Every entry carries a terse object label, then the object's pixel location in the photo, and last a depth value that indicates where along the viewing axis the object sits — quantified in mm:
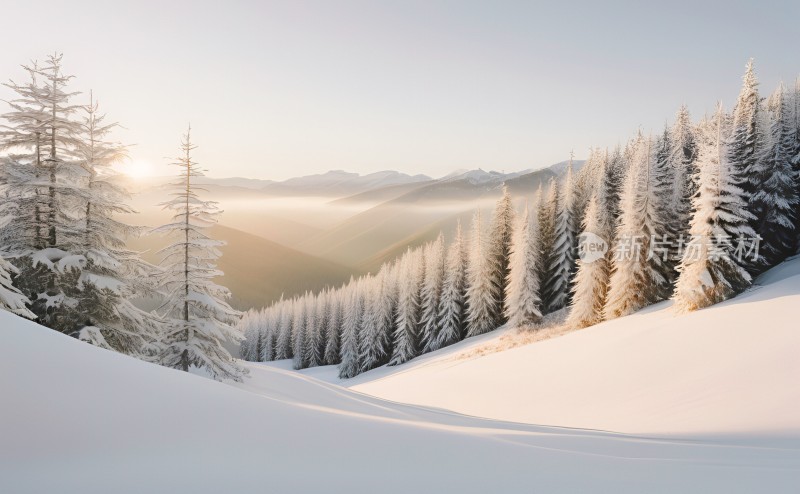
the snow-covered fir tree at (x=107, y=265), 12523
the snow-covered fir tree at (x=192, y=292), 13138
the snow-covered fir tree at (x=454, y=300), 45156
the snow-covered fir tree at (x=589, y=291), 30516
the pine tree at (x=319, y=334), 64625
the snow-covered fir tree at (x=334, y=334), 63000
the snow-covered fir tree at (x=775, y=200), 31203
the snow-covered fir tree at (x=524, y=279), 35312
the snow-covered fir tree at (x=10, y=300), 8594
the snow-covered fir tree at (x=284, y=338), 73812
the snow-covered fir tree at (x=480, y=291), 41969
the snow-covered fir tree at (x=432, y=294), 47038
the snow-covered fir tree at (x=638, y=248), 28375
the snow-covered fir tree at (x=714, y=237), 21812
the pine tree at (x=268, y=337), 77562
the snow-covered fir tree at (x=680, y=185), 31578
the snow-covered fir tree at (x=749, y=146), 31844
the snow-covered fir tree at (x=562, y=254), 39656
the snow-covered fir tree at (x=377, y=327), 51750
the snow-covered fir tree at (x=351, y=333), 52200
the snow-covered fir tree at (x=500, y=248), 43375
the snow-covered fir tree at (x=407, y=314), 47625
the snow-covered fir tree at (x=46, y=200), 11836
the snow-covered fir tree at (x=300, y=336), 65000
